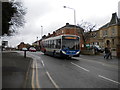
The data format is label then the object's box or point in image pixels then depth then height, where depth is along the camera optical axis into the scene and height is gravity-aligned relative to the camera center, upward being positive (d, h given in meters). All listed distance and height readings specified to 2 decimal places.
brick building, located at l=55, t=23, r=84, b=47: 40.02 +7.46
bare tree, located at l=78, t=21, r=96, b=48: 24.19 +3.76
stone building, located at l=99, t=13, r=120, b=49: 28.67 +4.26
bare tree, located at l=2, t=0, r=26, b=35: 8.38 +3.18
